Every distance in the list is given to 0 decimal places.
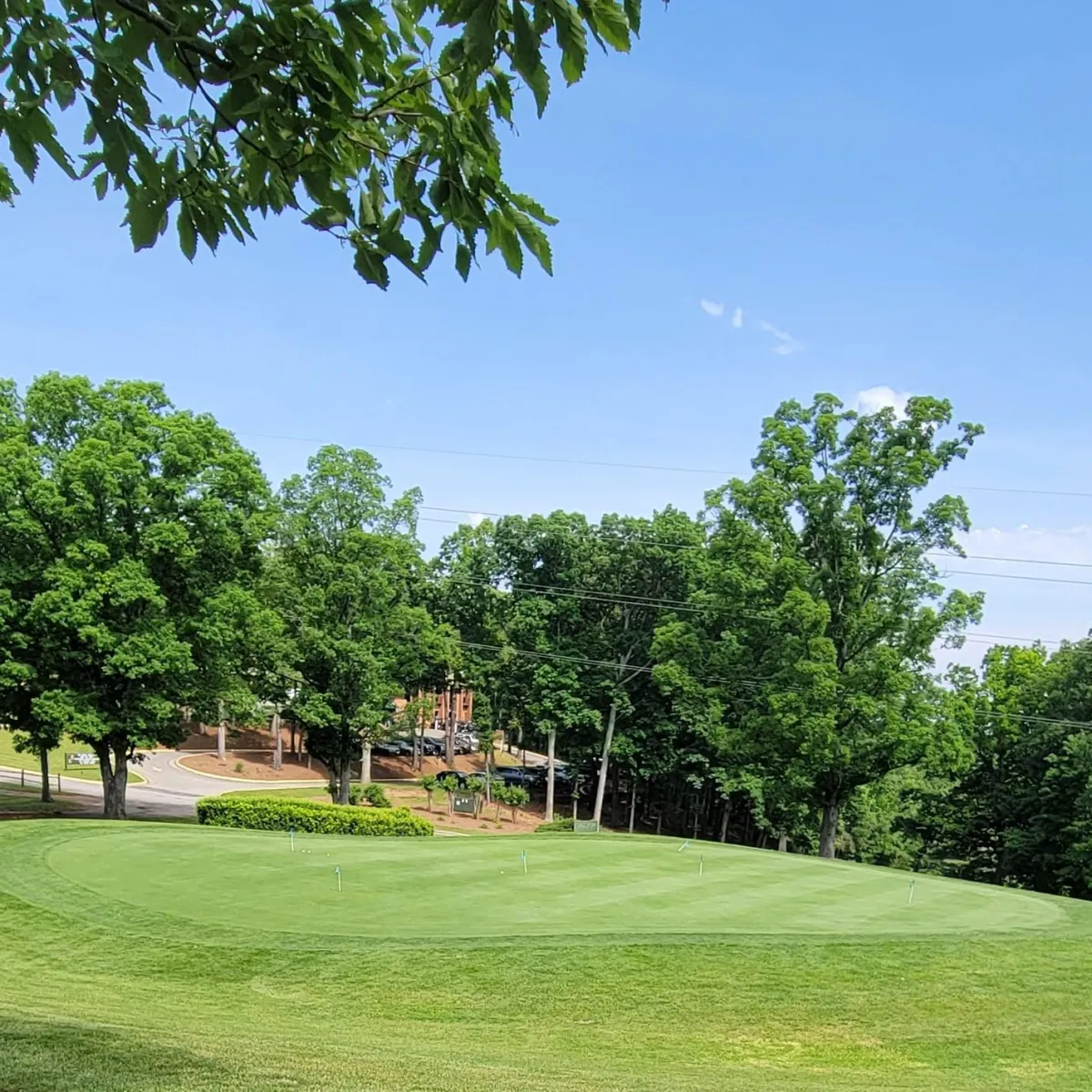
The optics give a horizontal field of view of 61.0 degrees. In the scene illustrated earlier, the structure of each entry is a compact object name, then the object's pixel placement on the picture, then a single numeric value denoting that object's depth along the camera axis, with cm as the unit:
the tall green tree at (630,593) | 4488
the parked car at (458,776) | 4328
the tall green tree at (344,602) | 3588
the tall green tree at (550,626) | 4466
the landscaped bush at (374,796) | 3803
